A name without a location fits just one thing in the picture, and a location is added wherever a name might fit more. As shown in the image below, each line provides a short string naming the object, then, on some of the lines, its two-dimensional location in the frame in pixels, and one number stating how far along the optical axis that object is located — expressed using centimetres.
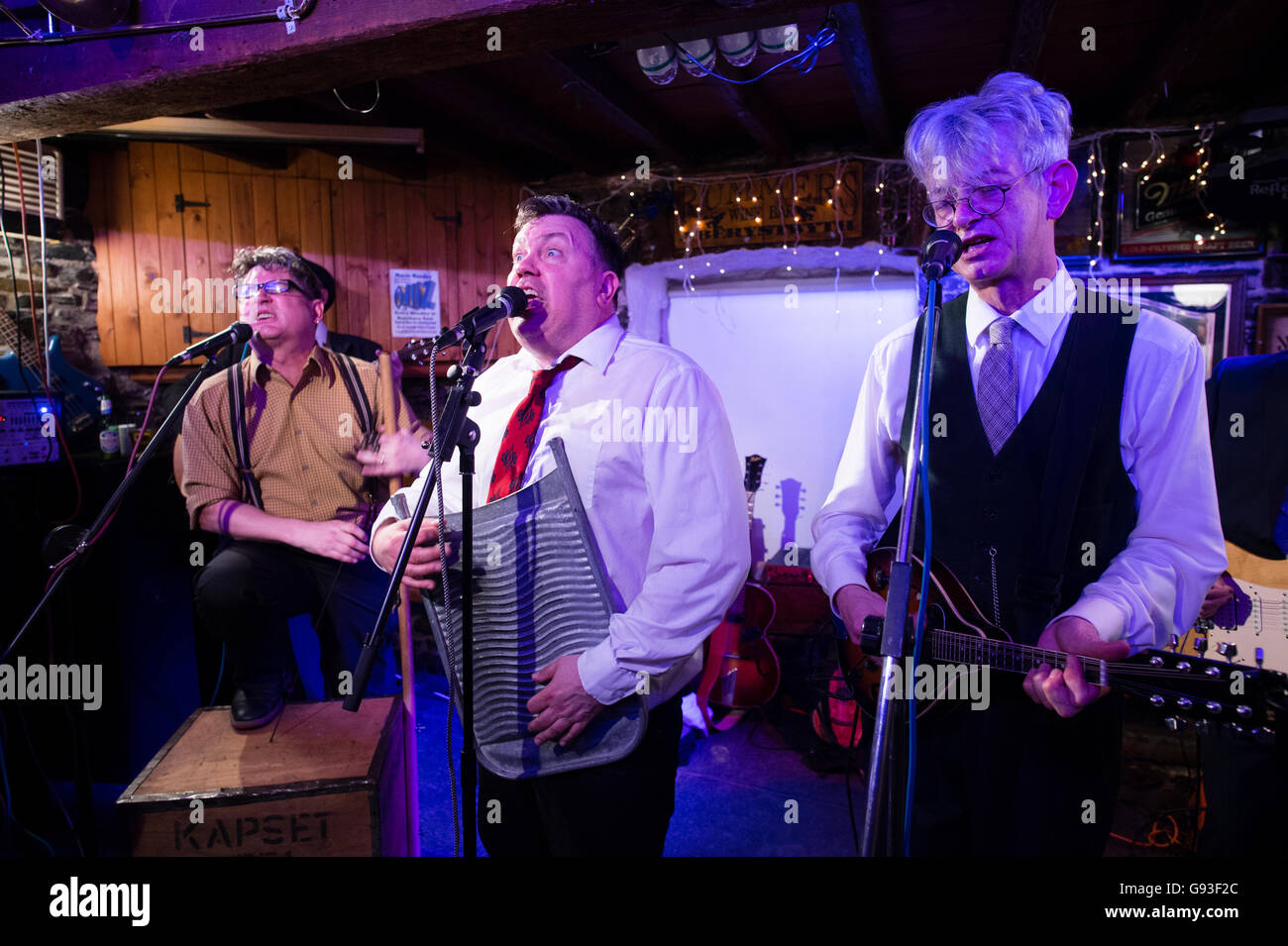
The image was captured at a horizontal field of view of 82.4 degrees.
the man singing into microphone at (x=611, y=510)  178
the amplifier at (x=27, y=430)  339
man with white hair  161
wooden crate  212
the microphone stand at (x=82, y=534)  238
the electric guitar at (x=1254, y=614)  276
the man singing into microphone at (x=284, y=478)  292
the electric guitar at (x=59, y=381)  410
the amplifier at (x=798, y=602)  470
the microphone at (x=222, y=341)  254
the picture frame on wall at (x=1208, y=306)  419
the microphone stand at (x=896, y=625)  136
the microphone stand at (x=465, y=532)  170
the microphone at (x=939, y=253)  144
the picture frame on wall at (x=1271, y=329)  407
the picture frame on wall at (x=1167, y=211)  419
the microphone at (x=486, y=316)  168
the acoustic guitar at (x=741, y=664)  456
